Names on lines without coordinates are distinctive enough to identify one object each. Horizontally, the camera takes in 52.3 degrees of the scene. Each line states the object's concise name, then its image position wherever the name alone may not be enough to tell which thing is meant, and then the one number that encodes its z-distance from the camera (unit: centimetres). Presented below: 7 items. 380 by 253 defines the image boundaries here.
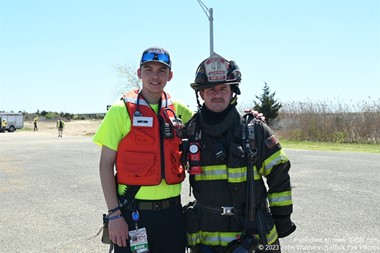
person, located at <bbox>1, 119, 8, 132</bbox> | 5238
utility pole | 1719
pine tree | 3025
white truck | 5381
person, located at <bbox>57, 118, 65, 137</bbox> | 3593
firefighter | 273
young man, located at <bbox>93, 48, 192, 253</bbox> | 281
